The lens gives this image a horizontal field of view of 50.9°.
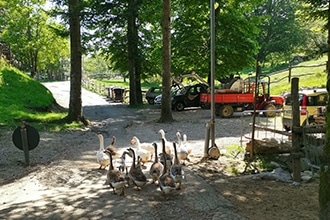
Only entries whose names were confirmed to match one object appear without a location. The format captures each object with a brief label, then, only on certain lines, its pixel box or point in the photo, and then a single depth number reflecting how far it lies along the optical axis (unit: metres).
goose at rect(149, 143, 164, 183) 8.48
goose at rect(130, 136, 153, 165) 10.16
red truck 22.36
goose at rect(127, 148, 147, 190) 7.93
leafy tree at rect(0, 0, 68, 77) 47.91
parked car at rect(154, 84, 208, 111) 27.22
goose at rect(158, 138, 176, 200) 7.39
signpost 10.00
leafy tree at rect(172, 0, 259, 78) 26.69
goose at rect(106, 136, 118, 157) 10.30
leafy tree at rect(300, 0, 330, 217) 4.60
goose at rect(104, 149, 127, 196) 7.54
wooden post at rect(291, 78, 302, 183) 8.44
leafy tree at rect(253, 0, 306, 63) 54.50
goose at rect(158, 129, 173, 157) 10.78
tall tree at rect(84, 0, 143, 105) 24.47
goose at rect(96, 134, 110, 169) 9.69
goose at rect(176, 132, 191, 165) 10.54
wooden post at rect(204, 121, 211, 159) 11.12
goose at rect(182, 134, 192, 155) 11.28
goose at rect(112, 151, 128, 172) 9.30
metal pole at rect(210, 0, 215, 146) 10.98
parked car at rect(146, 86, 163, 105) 34.59
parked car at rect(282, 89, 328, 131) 15.20
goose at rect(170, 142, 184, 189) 7.96
